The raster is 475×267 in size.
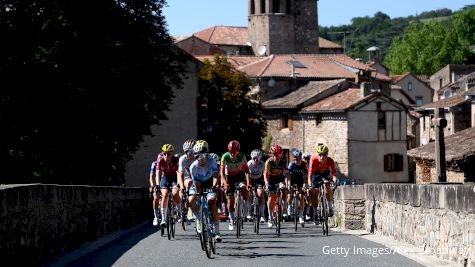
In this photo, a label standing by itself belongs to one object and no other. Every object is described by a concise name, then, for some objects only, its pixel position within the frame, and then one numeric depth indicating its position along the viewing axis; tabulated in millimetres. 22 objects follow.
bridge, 13164
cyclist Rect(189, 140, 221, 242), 17125
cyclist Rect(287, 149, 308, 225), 24344
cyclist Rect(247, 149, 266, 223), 22516
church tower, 146625
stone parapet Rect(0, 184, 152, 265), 12703
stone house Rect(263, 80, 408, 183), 85188
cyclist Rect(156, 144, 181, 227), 21688
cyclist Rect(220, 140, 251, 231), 20406
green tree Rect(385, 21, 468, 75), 157750
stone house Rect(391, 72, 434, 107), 138612
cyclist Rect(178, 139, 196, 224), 18750
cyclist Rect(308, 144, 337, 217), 21750
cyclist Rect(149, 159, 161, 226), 22047
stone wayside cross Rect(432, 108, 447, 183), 30281
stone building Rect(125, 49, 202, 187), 68688
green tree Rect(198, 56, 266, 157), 75000
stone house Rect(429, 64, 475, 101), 139600
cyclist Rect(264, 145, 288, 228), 22550
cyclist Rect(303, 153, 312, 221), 23873
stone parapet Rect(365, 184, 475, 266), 12844
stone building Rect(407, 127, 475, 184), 35875
